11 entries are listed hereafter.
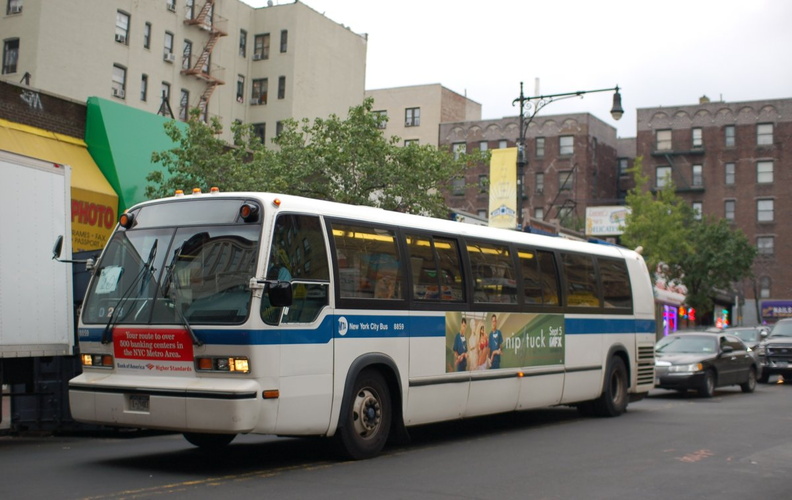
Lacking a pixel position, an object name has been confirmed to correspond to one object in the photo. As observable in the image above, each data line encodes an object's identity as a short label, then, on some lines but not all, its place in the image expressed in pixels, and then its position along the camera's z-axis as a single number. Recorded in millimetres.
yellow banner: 24750
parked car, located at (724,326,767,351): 30625
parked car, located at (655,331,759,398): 20875
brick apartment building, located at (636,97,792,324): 70750
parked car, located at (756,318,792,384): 26844
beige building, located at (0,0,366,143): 38625
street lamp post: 25344
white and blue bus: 8781
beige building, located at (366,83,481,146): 78875
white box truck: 10656
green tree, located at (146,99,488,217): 22547
